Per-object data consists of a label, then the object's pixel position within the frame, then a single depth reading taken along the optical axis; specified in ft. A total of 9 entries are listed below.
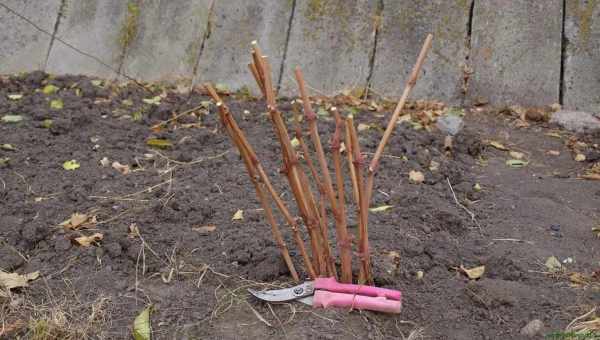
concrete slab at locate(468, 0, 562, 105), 14.89
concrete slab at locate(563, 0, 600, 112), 14.70
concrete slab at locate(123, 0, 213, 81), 16.12
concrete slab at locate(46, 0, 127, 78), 16.49
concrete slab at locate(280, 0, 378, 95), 15.55
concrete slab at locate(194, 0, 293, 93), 15.85
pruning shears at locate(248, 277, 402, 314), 7.36
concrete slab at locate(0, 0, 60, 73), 16.79
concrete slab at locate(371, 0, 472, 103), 15.23
